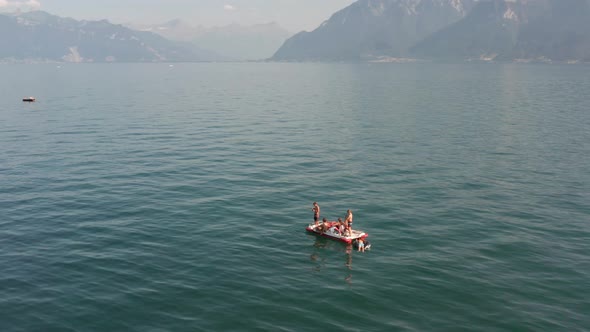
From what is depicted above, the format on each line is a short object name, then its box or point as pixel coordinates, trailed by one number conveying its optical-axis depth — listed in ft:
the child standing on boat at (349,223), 128.13
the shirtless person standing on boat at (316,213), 138.62
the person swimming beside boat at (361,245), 124.88
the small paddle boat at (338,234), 128.36
